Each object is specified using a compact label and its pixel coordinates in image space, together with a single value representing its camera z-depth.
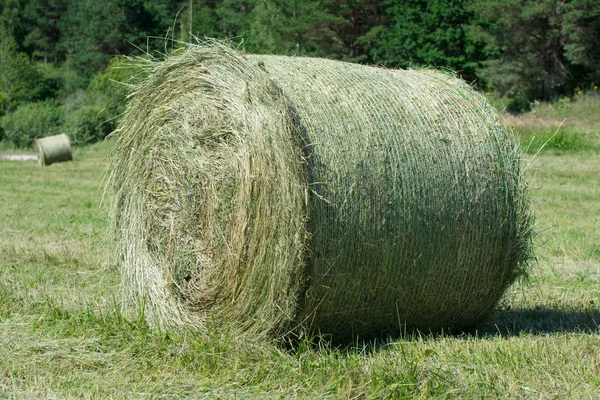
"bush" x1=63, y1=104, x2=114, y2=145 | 40.38
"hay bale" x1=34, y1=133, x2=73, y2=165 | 22.77
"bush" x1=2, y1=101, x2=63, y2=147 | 45.25
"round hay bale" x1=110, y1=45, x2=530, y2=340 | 5.00
